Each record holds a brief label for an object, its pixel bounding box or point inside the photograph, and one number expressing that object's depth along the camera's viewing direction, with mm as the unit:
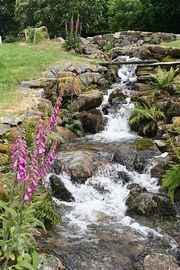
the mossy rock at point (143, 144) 9586
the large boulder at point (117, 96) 13055
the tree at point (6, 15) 40328
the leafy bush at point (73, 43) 18344
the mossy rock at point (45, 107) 10350
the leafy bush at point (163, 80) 13148
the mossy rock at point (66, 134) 10248
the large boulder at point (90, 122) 11188
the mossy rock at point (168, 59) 16281
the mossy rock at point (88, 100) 11672
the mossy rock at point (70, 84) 11766
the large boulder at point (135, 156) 8781
